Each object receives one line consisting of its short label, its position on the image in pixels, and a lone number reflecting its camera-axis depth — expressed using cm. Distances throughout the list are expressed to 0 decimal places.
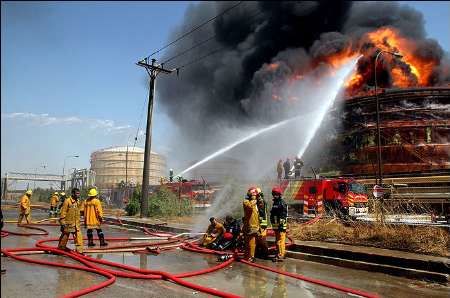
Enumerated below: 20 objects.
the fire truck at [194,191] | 2247
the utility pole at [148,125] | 2033
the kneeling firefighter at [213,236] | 1048
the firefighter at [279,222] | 909
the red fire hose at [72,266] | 572
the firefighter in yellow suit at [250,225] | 893
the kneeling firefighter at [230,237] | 1033
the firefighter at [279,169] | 2353
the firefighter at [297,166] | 2168
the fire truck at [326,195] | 1792
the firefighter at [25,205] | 1630
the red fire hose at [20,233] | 1262
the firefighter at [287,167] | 2348
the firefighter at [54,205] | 2030
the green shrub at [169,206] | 2156
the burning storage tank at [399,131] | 3222
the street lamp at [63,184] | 3952
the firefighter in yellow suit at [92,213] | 1060
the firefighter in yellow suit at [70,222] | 922
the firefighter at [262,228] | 948
